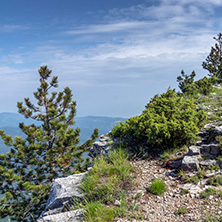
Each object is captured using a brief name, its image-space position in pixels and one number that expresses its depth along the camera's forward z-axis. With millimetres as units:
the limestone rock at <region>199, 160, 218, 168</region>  6859
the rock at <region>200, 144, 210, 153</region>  7511
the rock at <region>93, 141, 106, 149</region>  10195
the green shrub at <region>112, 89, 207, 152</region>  8125
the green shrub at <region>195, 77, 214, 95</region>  15628
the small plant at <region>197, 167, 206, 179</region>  6416
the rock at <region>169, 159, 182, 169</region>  7300
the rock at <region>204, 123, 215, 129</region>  9194
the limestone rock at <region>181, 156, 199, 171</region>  6770
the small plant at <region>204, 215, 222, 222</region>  4598
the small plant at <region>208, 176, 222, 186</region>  5993
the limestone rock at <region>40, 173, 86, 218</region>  6504
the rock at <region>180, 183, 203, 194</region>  5902
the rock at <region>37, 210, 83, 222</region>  5246
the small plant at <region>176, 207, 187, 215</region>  5223
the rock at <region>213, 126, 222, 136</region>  7940
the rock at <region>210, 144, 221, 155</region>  7340
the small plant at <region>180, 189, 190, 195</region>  5936
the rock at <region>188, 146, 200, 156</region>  7359
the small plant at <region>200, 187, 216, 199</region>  5570
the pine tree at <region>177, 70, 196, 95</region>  23162
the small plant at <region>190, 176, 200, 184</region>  6219
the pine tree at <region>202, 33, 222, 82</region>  28656
